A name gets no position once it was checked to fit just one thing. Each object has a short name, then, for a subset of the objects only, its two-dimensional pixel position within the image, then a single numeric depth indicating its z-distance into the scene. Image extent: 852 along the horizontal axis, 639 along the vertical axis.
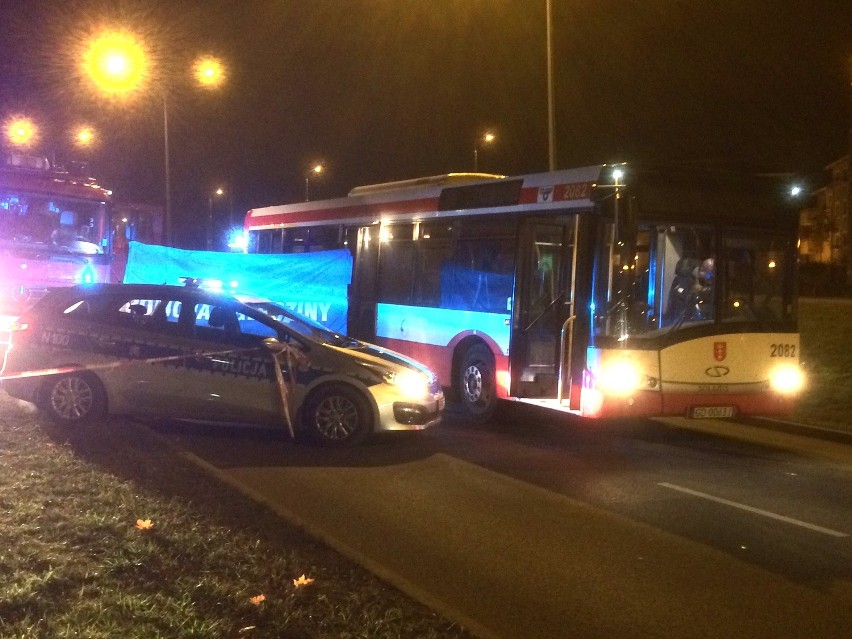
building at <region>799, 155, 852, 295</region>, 52.77
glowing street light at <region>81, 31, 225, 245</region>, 20.39
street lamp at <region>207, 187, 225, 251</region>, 47.97
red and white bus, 10.37
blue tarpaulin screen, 15.92
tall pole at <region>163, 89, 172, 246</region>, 25.64
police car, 10.30
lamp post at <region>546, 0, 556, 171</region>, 18.50
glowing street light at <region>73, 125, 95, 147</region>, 29.47
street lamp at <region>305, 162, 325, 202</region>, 39.03
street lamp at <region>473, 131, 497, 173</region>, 25.15
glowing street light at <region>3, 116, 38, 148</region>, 29.96
